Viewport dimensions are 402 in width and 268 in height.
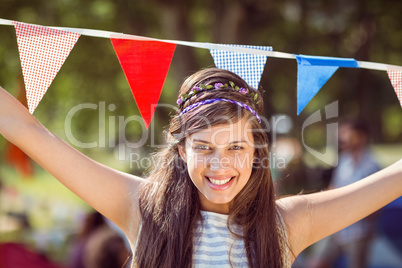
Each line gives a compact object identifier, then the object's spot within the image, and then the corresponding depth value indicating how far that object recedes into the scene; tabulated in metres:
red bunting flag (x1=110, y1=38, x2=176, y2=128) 2.10
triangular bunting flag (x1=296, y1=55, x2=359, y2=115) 2.12
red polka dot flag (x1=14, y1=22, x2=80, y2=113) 1.97
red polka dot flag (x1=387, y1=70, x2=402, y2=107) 2.24
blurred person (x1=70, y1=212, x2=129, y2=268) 3.74
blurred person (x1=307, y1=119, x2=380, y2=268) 4.61
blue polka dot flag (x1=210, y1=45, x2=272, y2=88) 2.13
